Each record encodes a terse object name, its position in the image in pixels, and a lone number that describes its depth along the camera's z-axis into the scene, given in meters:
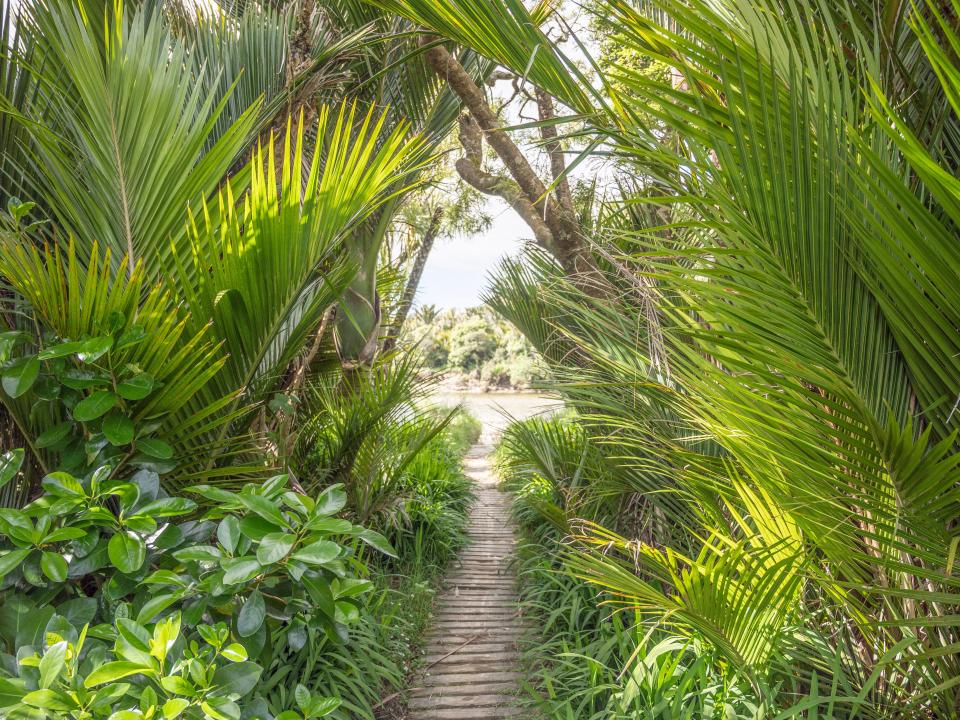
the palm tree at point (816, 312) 0.87
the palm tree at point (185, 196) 1.46
